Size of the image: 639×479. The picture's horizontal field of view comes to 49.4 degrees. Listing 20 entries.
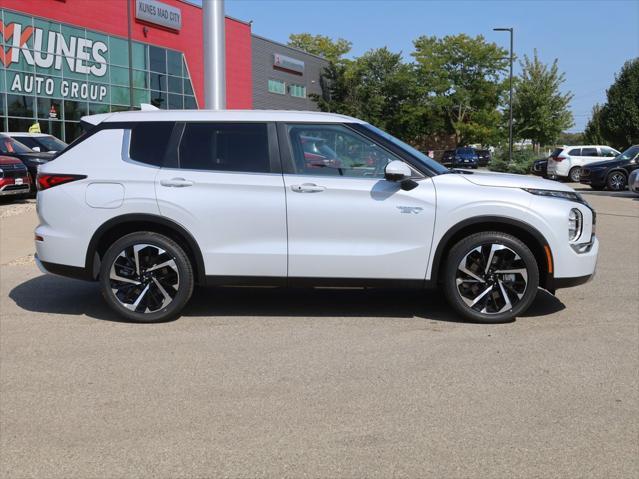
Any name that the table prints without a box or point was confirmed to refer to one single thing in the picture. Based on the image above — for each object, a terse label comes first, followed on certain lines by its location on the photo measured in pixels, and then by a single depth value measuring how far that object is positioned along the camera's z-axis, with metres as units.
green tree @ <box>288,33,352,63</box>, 89.62
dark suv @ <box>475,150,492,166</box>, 51.95
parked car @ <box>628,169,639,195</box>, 18.69
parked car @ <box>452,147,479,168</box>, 48.19
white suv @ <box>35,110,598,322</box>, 5.60
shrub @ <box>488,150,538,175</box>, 33.53
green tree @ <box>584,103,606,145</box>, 49.09
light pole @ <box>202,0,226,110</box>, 13.00
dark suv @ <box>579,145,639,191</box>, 23.12
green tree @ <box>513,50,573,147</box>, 52.81
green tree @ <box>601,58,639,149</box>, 42.06
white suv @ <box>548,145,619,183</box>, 28.81
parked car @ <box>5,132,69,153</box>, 18.66
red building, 30.70
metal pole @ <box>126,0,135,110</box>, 29.83
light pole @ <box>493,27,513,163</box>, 42.72
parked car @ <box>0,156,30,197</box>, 15.38
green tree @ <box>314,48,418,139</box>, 59.66
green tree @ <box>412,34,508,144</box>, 65.56
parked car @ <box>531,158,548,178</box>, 32.16
